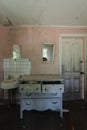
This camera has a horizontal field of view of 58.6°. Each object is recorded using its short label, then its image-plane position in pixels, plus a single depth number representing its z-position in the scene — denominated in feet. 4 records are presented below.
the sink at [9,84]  6.01
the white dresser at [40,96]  5.30
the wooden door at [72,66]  7.59
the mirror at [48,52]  7.45
